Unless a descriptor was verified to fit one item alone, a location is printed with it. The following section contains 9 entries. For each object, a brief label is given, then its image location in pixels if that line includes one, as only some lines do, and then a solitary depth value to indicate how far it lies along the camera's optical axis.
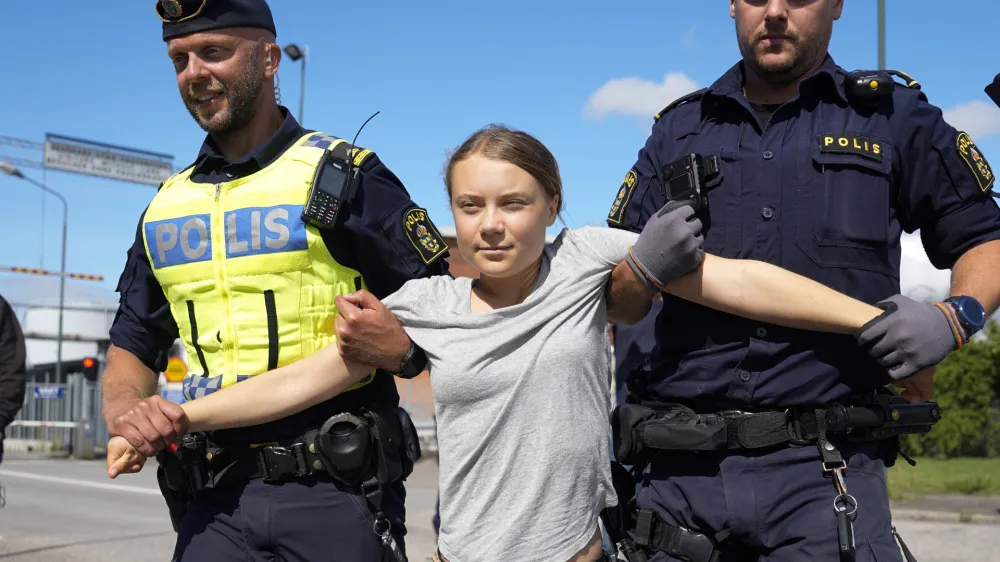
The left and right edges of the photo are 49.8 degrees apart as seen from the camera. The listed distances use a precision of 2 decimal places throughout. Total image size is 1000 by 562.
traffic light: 25.95
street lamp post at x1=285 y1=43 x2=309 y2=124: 24.97
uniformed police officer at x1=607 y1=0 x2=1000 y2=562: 2.71
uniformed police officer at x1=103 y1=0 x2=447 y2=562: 3.17
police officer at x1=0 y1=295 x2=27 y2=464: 6.18
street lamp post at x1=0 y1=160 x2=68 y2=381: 28.61
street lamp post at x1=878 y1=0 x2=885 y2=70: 13.76
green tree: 18.42
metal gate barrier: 27.05
